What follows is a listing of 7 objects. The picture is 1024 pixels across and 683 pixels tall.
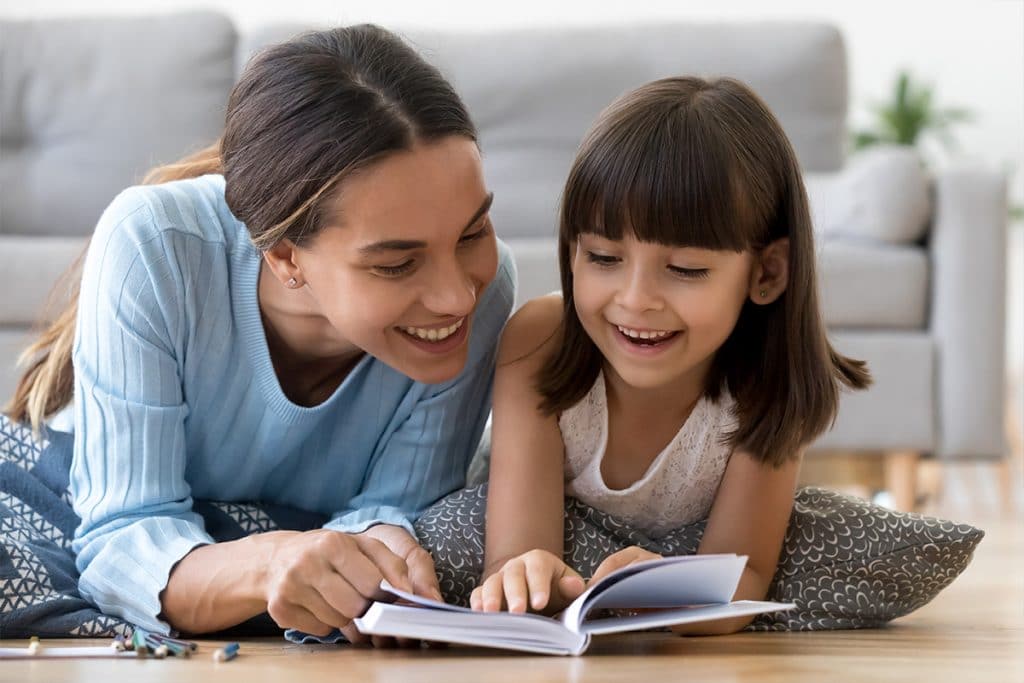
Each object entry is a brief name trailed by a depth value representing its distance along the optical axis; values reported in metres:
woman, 1.63
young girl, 1.68
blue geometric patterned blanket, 1.66
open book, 1.50
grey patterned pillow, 1.75
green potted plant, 5.54
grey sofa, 3.31
